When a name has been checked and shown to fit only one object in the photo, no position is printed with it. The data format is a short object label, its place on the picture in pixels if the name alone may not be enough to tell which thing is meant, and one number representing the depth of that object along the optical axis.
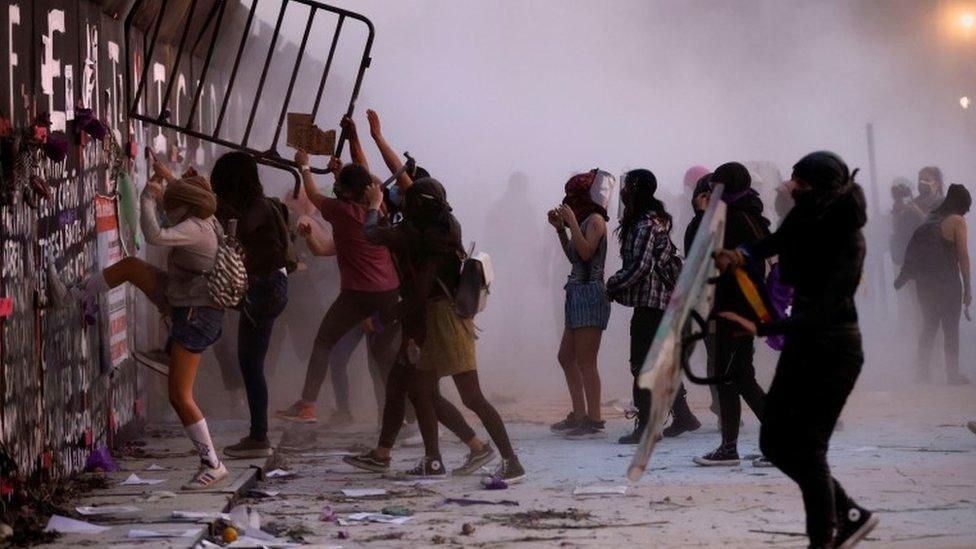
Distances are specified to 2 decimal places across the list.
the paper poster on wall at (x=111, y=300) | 18.91
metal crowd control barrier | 19.84
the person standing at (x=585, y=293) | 22.73
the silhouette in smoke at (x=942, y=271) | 29.85
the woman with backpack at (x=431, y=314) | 18.33
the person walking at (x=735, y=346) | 19.65
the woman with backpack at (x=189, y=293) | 17.01
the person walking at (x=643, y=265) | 21.68
